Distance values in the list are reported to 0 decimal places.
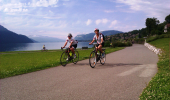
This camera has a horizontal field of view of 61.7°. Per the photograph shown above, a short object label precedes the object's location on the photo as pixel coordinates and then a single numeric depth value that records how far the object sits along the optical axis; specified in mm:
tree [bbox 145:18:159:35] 90750
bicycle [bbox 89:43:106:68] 8016
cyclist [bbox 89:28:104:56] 8375
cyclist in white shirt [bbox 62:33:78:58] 9062
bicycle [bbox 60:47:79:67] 9109
